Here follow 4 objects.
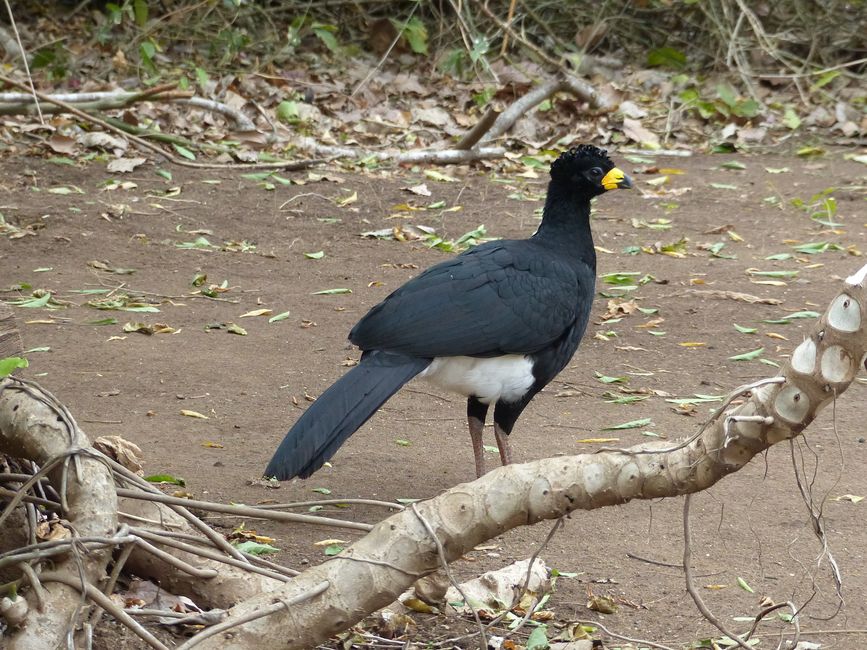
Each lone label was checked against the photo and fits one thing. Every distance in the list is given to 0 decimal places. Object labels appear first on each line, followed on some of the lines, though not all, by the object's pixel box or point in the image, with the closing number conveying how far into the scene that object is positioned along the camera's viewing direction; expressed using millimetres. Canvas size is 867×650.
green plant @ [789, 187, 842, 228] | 16861
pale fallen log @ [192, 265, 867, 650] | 5004
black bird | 8711
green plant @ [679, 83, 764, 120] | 22266
